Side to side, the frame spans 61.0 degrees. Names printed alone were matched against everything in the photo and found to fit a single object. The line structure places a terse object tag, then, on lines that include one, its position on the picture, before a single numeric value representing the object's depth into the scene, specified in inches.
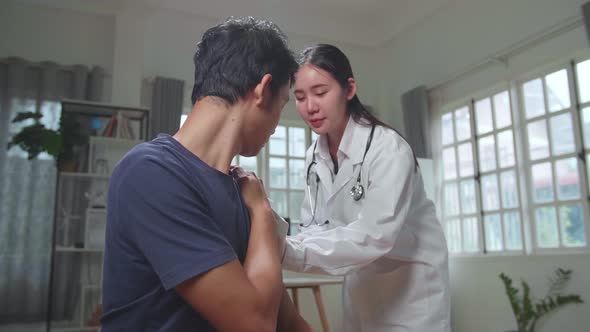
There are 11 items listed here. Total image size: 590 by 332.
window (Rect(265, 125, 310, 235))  233.9
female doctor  52.7
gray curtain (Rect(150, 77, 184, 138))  206.7
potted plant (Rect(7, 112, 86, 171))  174.9
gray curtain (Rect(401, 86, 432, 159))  224.5
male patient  30.0
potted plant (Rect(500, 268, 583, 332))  162.2
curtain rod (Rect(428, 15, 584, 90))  169.9
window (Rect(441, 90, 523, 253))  193.5
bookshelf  172.3
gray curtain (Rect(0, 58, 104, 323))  184.7
